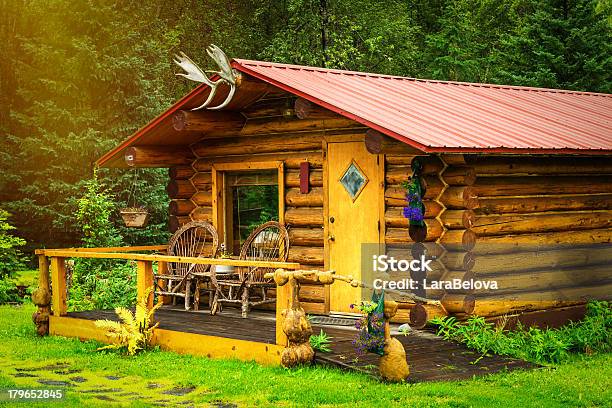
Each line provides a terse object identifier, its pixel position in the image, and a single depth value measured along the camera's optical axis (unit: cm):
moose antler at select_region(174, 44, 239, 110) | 1257
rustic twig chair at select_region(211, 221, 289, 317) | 1320
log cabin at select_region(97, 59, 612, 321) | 1183
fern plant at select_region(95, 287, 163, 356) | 1198
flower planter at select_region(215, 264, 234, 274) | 1382
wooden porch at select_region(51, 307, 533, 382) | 1024
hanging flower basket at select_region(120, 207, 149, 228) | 1728
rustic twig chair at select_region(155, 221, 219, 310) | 1413
